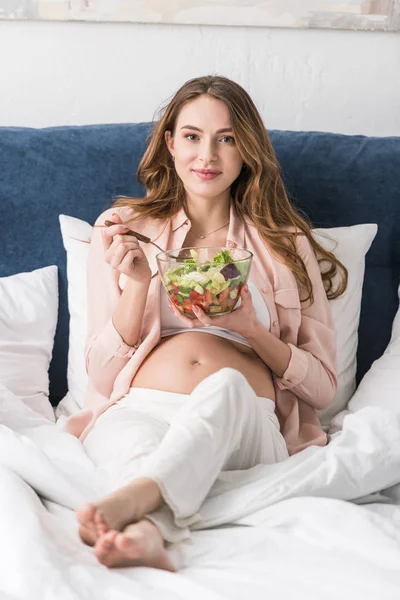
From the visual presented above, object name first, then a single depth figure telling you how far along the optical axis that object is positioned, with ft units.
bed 4.15
